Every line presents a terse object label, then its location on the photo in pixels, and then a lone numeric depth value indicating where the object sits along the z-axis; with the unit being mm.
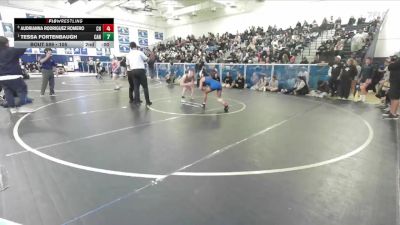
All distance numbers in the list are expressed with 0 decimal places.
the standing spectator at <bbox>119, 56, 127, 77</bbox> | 19219
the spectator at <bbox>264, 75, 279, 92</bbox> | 12820
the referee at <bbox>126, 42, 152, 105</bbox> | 8312
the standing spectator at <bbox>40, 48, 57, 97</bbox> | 9914
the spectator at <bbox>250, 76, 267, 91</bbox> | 13453
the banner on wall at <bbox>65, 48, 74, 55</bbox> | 30038
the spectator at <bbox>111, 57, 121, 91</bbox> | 13199
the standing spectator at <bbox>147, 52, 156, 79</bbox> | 20078
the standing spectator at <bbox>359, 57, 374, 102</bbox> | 11435
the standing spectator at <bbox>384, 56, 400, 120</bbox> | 6652
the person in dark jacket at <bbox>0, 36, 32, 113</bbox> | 6305
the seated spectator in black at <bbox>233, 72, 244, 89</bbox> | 14258
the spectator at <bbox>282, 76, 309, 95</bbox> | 11703
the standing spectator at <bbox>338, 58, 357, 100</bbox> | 10328
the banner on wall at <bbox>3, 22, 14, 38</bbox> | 24339
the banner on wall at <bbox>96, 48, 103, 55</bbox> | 32872
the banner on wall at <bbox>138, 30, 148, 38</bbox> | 36494
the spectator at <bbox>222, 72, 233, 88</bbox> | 14798
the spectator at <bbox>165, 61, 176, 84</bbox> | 18016
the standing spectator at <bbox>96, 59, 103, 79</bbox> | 21322
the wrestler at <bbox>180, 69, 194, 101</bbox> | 9812
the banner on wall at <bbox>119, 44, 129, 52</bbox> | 34156
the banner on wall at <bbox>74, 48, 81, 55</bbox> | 30836
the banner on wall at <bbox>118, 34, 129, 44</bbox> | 34034
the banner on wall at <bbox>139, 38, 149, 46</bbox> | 36688
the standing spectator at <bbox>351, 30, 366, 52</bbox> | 15195
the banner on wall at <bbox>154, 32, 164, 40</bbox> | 38750
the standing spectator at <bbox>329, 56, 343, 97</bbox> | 10828
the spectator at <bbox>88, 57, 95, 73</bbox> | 29342
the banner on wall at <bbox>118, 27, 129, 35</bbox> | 33834
